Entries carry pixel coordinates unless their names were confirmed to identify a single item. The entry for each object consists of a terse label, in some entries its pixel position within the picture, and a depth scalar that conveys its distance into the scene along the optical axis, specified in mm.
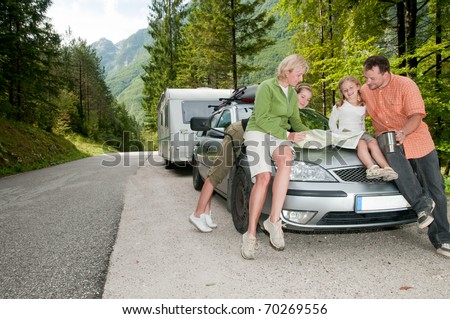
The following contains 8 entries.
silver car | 2701
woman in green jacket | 2732
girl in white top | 3643
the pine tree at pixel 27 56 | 15484
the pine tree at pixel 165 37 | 31922
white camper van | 8289
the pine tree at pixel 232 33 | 15859
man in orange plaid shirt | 2771
